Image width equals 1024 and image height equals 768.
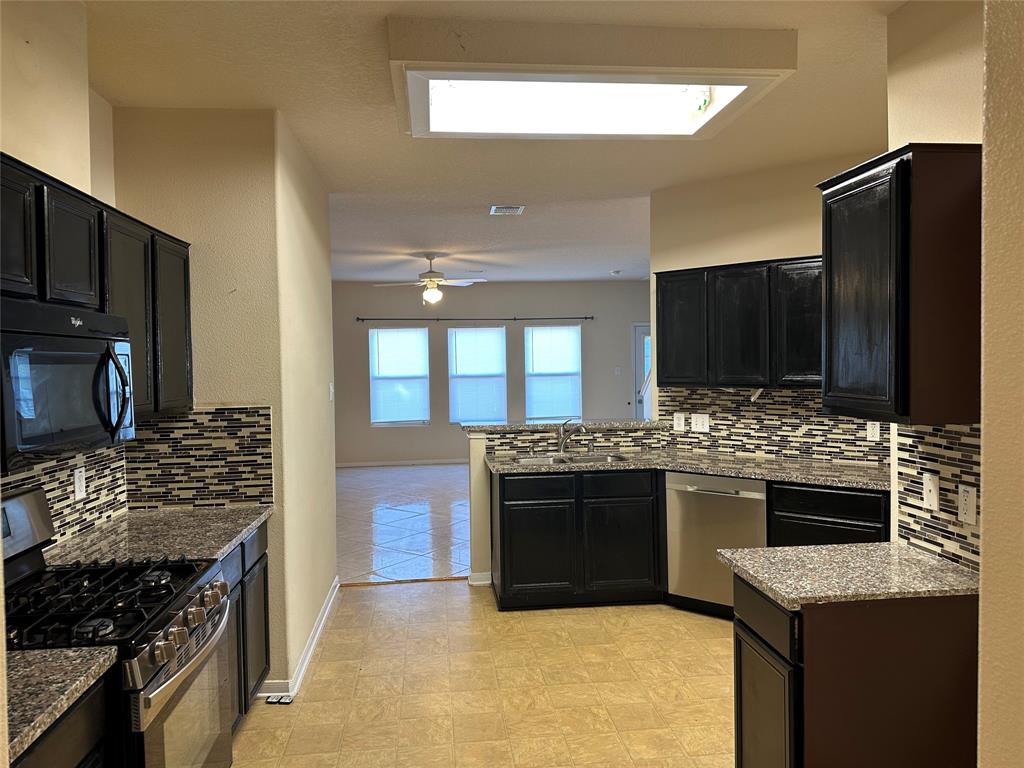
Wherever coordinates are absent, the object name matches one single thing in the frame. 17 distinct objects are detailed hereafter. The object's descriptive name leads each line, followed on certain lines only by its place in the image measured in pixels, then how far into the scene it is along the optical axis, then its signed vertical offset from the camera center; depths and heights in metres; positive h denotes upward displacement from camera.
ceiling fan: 7.28 +0.97
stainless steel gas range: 1.70 -0.66
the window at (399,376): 10.27 -0.03
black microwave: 1.67 -0.01
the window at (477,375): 10.40 -0.03
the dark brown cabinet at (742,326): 4.03 +0.27
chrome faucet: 4.86 -0.42
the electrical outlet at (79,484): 2.69 -0.42
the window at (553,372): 10.57 +0.00
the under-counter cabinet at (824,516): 3.47 -0.76
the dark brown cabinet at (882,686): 1.95 -0.90
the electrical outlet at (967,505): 2.08 -0.42
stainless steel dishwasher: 3.88 -0.93
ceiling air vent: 5.38 +1.28
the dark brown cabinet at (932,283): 1.97 +0.24
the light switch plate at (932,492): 2.27 -0.41
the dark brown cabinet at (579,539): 4.29 -1.04
